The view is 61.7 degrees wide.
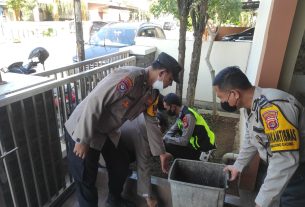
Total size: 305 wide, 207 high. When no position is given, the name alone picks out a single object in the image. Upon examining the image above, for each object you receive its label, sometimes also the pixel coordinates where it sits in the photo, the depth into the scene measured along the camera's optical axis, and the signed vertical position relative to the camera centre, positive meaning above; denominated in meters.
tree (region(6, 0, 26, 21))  19.65 +0.29
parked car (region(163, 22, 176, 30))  20.24 -0.82
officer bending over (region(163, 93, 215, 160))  3.03 -1.37
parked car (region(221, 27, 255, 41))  6.66 -0.48
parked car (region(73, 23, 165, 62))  6.75 -0.62
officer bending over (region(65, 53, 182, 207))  1.92 -0.75
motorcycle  3.79 -0.79
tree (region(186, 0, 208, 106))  4.04 -0.21
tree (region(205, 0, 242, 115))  4.89 +0.09
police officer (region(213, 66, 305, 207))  1.49 -0.64
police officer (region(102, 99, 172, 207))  2.39 -1.32
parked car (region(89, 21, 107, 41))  9.13 -0.57
